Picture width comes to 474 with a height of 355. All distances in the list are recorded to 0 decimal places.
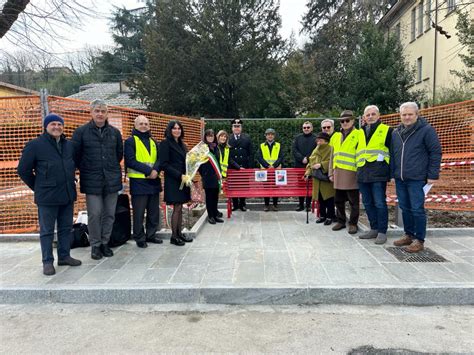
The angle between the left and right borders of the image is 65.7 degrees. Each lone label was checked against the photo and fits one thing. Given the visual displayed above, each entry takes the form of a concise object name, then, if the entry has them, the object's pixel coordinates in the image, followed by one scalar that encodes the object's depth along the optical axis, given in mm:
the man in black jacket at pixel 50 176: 4207
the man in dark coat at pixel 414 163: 4723
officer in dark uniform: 7812
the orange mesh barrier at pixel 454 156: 6695
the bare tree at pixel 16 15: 9648
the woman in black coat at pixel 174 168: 5262
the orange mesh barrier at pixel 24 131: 5648
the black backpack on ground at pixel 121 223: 5418
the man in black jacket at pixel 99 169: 4668
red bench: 7457
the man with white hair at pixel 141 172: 5098
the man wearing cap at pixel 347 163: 5680
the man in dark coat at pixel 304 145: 7523
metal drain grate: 4636
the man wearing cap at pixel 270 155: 7949
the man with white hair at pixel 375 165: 5235
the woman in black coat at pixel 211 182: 6613
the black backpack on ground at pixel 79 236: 5376
